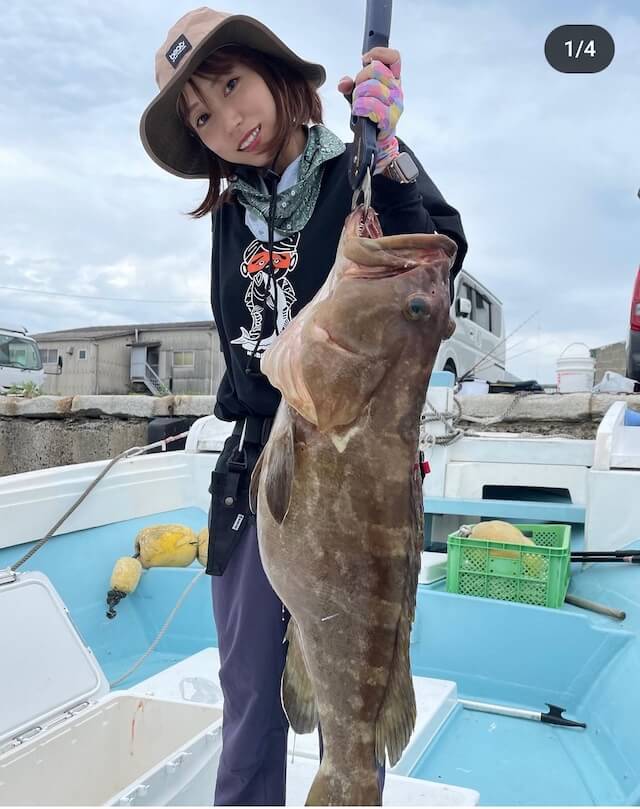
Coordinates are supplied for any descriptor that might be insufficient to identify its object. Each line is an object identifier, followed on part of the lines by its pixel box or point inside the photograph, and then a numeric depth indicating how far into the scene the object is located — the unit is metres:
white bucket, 9.75
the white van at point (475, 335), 12.85
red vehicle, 8.70
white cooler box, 2.40
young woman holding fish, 1.87
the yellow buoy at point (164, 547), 4.58
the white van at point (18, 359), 21.38
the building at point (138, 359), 37.03
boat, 2.64
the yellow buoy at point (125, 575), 4.45
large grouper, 1.60
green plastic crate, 4.05
